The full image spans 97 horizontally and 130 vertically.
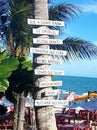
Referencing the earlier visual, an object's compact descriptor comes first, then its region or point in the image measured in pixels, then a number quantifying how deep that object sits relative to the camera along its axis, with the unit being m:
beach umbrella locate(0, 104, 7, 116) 5.20
